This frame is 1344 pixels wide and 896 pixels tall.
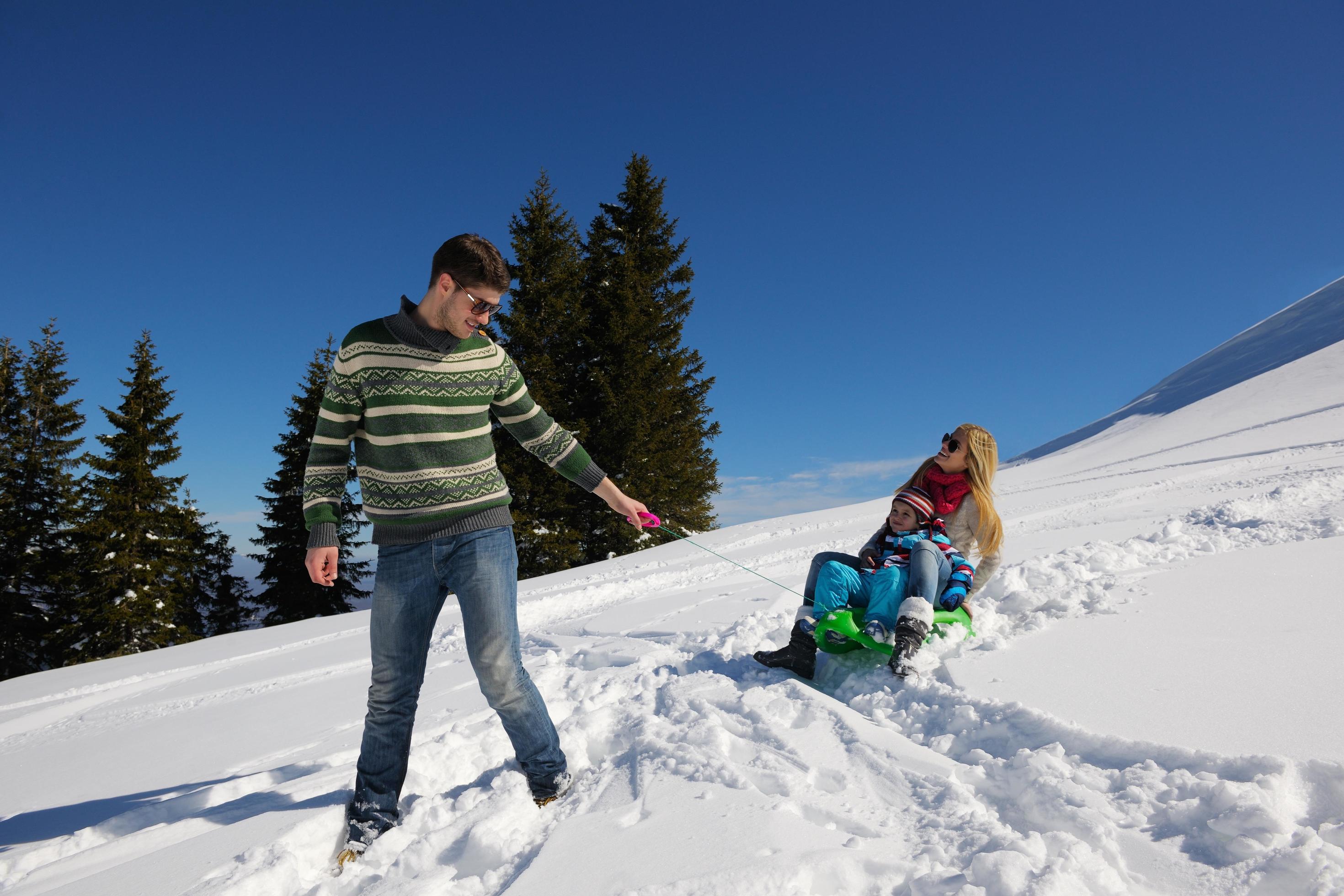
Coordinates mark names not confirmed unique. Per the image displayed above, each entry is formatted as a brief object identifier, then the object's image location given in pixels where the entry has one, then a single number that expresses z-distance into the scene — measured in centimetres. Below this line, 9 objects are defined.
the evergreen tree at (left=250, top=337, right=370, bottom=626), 1706
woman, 384
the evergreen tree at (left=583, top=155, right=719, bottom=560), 1684
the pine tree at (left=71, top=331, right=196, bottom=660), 1530
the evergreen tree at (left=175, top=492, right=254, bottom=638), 1756
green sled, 338
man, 218
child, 327
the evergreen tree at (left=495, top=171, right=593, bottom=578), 1505
